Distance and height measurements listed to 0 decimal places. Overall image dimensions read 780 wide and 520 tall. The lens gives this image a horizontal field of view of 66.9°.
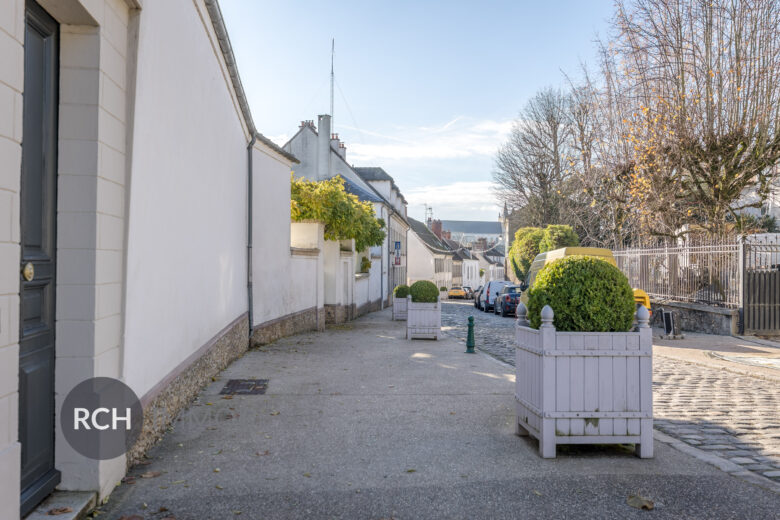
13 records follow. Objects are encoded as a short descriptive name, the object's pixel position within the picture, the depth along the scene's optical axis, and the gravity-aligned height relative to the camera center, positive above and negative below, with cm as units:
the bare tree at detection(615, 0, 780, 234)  1628 +506
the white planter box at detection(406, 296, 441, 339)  1523 -139
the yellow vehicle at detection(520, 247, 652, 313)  1413 +31
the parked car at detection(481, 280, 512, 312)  2968 -133
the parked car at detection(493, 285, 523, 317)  2539 -141
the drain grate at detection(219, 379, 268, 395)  805 -173
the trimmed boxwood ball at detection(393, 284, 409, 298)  2118 -90
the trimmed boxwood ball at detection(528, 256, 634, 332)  536 -26
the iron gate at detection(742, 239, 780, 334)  1520 -47
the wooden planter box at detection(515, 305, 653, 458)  516 -106
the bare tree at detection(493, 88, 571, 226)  3766 +698
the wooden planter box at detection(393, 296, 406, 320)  2236 -167
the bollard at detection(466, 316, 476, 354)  1275 -161
